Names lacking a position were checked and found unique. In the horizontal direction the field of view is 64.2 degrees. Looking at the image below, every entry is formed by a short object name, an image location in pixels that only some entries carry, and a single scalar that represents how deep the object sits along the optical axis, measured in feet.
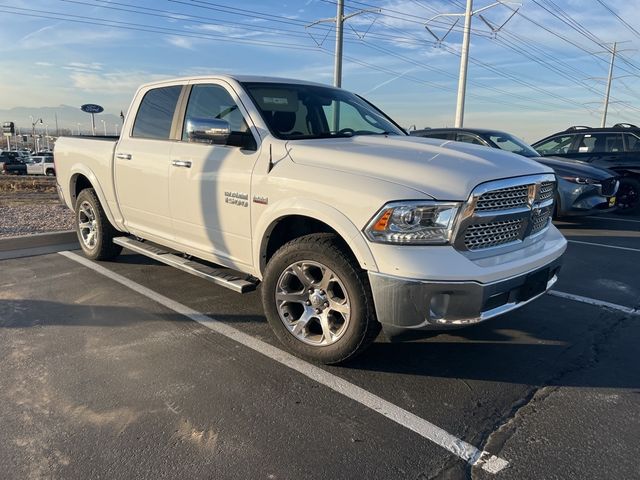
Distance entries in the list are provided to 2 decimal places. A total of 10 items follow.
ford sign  87.71
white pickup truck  9.77
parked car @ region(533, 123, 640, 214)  35.29
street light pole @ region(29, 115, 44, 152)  378.12
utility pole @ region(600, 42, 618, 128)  156.87
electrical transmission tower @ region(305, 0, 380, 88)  60.75
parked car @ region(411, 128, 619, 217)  28.91
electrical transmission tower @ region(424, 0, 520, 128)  64.13
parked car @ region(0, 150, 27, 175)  147.74
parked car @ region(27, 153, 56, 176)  138.05
